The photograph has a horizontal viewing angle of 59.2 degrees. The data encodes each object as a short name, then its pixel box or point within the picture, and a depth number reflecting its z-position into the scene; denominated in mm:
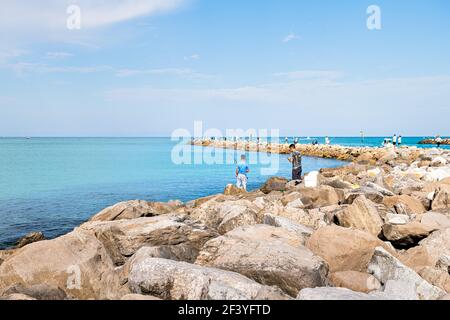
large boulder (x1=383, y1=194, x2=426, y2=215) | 9625
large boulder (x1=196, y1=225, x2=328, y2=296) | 5375
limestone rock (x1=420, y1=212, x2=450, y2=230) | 7446
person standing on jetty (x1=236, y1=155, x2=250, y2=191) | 17125
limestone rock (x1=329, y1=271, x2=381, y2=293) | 5586
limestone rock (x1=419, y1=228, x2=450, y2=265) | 6578
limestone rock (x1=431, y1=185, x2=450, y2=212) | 9891
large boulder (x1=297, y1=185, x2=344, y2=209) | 11088
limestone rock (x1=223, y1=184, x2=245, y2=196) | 15900
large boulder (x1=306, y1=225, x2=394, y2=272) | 6238
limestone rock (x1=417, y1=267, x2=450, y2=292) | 5653
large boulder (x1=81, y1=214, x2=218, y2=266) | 6918
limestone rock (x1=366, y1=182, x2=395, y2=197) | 11234
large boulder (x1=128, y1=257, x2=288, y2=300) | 4758
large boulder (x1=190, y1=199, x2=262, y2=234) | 8203
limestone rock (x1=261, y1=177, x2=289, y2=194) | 16141
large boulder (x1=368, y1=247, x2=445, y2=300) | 5281
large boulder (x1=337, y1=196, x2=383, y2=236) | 8016
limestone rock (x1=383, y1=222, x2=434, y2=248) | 7328
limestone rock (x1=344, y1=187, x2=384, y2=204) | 10500
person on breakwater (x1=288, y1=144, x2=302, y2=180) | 17375
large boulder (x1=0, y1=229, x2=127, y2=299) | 5500
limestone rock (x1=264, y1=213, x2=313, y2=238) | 7231
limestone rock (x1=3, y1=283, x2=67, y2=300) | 4922
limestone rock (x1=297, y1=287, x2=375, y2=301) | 4488
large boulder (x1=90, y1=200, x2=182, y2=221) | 9664
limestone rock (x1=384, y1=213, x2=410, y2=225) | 7794
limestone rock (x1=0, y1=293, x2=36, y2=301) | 4604
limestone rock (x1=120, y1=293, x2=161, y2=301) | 4516
